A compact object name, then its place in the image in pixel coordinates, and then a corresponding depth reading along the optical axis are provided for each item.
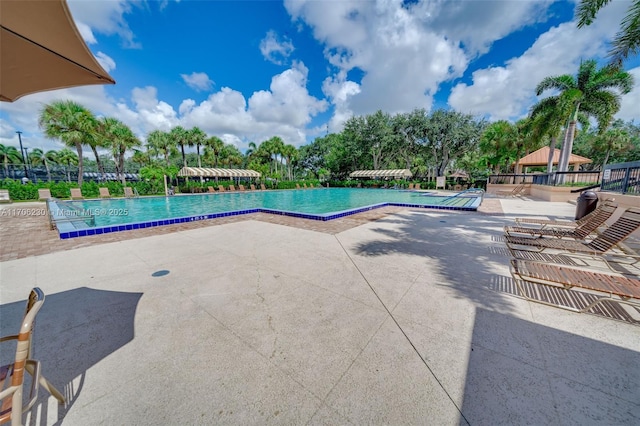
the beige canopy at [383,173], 33.00
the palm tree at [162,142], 29.72
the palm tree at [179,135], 29.80
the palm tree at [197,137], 30.30
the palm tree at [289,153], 39.62
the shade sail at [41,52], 1.88
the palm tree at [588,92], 13.27
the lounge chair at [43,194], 15.95
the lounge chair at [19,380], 1.22
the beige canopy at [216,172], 26.86
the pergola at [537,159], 23.28
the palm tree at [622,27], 5.75
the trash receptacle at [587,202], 6.95
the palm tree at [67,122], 18.44
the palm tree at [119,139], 21.36
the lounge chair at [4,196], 13.95
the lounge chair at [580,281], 2.56
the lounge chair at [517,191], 18.72
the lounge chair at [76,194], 17.42
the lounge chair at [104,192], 18.81
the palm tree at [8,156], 41.75
